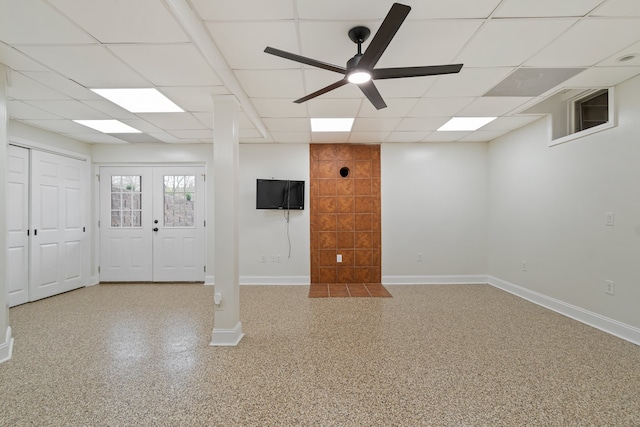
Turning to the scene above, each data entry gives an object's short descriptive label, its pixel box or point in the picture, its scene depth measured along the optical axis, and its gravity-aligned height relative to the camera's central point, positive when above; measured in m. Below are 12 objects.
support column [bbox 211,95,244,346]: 2.81 -0.06
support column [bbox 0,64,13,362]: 2.38 -0.08
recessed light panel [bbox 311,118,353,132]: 4.01 +1.25
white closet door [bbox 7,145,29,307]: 3.85 -0.15
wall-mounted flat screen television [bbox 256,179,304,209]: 5.09 +0.33
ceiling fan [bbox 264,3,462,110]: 1.64 +0.96
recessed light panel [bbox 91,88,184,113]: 2.97 +1.22
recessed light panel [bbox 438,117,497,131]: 3.98 +1.25
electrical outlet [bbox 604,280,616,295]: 2.98 -0.76
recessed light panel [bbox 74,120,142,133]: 3.95 +1.22
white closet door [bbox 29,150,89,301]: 4.16 -0.15
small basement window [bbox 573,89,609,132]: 3.20 +1.17
